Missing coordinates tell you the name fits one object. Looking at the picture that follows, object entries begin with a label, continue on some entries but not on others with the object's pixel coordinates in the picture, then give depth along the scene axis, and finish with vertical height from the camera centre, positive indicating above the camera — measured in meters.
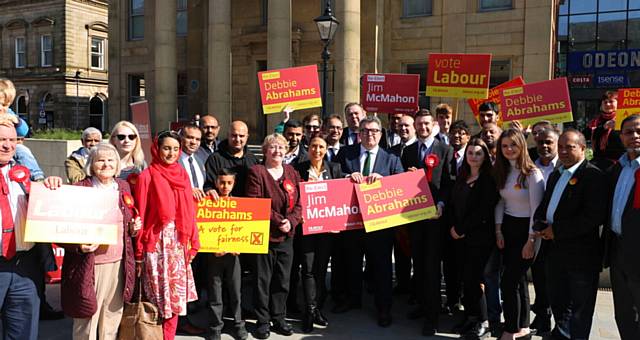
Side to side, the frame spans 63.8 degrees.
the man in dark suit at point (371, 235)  6.02 -1.01
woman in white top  5.22 -0.65
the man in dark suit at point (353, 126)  7.94 +0.39
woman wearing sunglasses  4.93 +0.03
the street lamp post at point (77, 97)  48.24 +4.93
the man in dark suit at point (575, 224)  4.66 -0.67
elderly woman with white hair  4.20 -1.02
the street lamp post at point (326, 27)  12.62 +3.06
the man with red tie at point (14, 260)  3.89 -0.87
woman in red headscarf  4.62 -0.74
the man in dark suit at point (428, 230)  5.82 -0.91
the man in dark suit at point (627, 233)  4.33 -0.69
